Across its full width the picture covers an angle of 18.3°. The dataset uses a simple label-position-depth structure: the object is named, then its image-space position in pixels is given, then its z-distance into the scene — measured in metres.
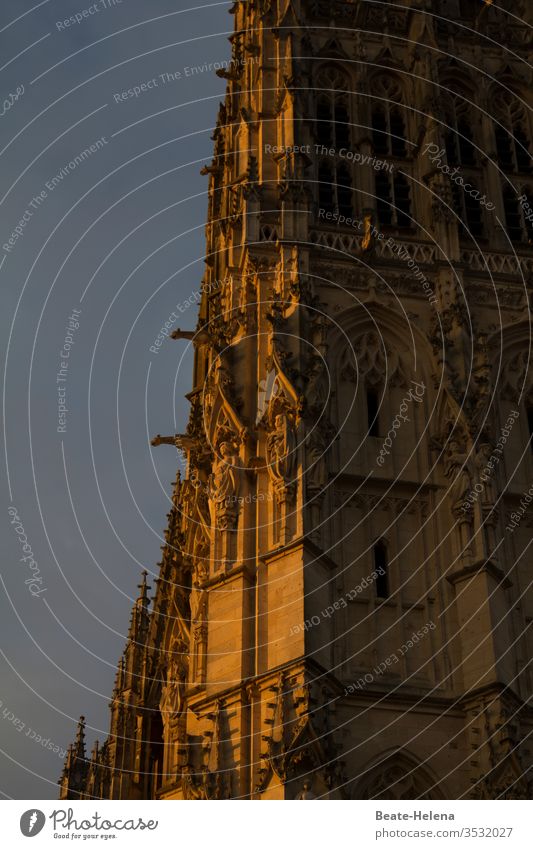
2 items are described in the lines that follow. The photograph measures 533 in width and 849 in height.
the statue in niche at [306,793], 29.17
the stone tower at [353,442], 31.36
